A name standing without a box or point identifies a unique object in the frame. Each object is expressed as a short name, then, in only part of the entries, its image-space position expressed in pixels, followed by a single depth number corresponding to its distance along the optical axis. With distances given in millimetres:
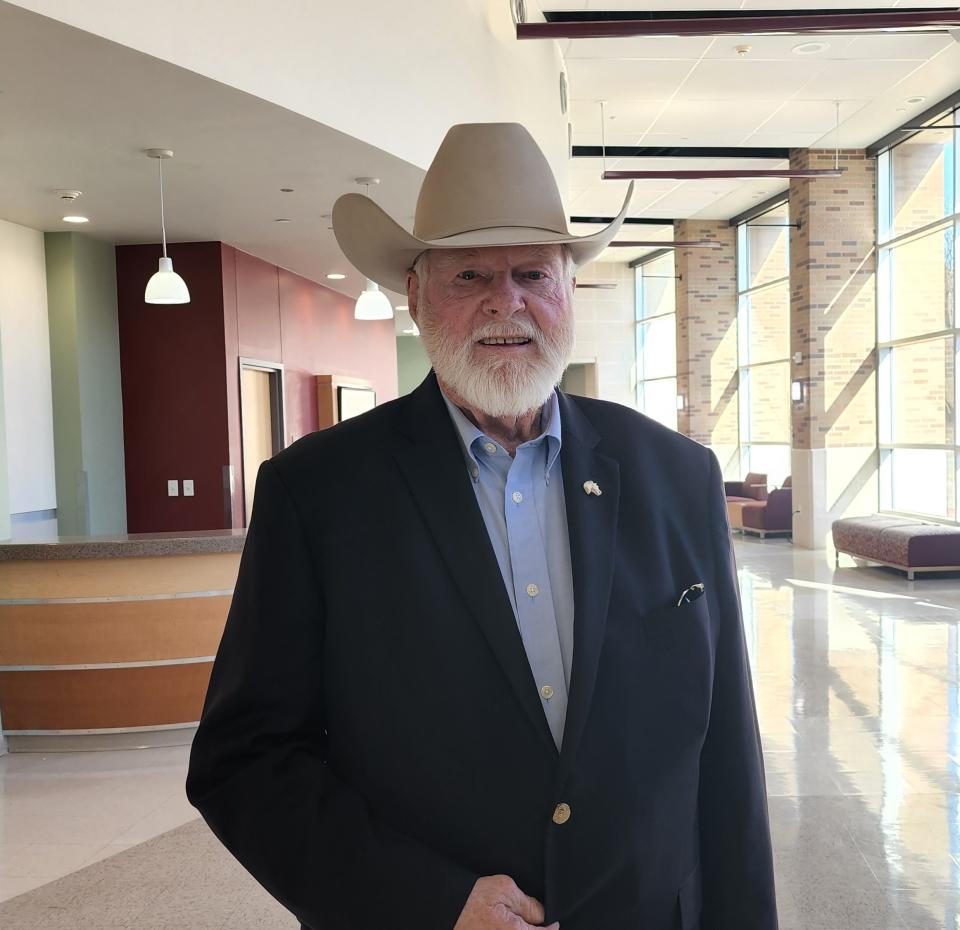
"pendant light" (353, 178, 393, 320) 6977
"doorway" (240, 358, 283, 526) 8469
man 1240
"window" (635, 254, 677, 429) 18984
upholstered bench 9500
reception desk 4906
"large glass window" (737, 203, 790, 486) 15352
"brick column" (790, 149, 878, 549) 12117
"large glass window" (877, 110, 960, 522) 10688
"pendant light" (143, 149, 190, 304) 5551
